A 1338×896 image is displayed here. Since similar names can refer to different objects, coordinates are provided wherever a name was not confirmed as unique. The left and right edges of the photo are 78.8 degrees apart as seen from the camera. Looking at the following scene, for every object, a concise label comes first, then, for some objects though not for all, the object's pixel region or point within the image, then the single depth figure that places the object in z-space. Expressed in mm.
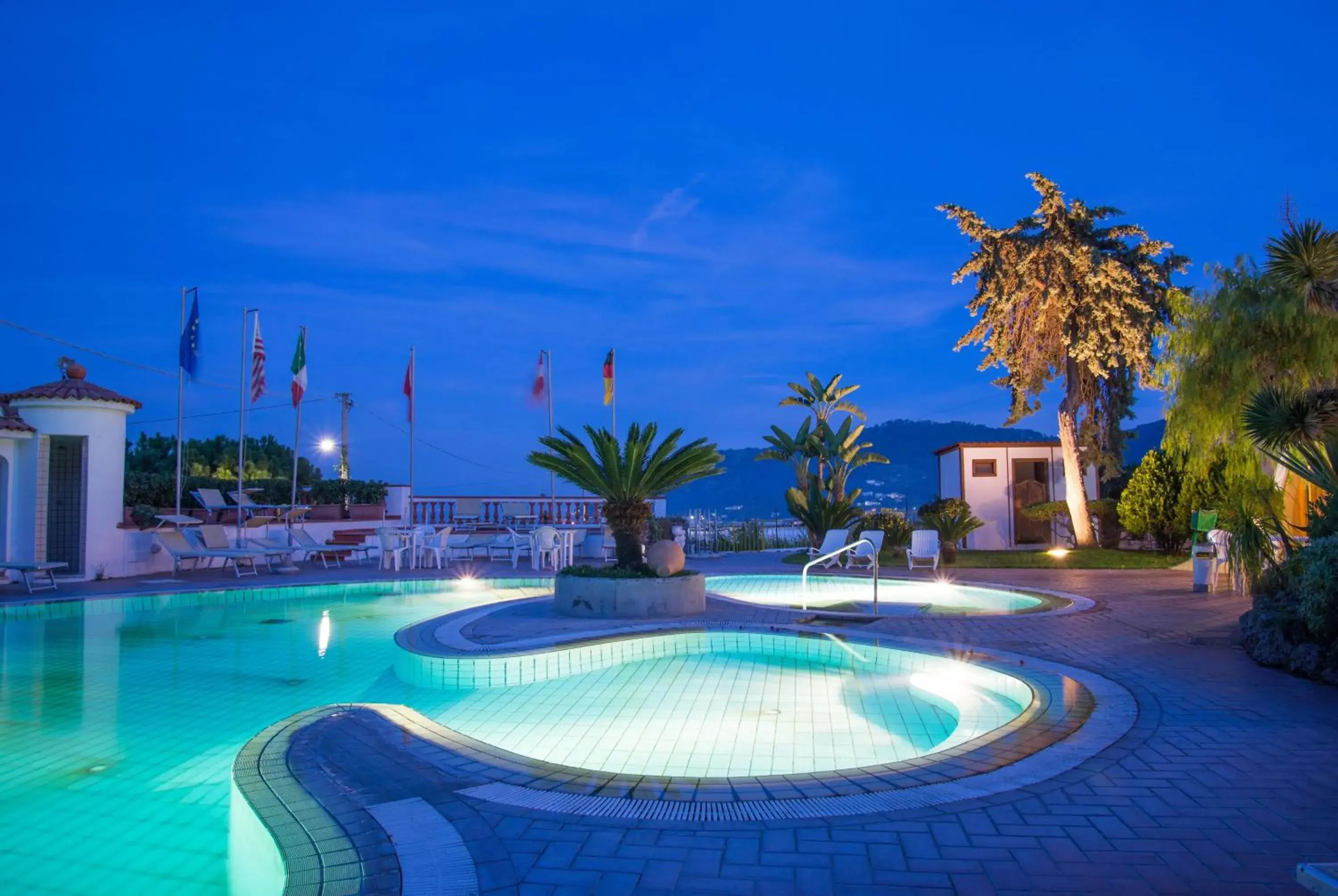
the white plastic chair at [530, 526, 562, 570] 15016
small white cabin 20125
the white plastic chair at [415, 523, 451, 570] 15446
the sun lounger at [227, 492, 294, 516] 17156
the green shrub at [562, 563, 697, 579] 9258
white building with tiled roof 12695
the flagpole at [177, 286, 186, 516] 15141
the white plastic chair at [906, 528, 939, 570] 13750
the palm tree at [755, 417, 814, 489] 19172
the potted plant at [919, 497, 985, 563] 15555
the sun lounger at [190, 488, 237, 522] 17547
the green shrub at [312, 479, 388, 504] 21438
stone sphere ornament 9312
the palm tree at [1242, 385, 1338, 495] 6781
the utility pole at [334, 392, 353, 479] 28812
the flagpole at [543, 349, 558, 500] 21844
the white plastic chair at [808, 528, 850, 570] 14062
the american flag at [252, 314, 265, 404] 16703
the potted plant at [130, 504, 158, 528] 15914
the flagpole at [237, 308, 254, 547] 15922
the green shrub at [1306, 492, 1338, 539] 6188
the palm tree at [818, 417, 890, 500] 18953
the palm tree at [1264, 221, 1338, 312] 7656
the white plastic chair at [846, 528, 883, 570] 10734
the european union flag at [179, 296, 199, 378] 15117
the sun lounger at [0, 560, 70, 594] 11234
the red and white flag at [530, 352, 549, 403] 22062
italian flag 18547
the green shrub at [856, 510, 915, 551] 16953
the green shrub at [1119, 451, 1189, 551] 15523
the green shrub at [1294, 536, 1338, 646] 5270
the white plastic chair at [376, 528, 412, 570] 14867
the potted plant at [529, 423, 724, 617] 8977
